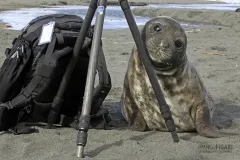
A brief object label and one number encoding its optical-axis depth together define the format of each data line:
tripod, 2.85
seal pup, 3.71
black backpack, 3.46
